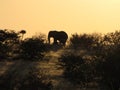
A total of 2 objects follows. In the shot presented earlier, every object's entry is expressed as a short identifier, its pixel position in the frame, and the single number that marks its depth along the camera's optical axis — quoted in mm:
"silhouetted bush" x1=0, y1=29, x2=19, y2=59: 33844
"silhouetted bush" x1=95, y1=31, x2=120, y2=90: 24500
